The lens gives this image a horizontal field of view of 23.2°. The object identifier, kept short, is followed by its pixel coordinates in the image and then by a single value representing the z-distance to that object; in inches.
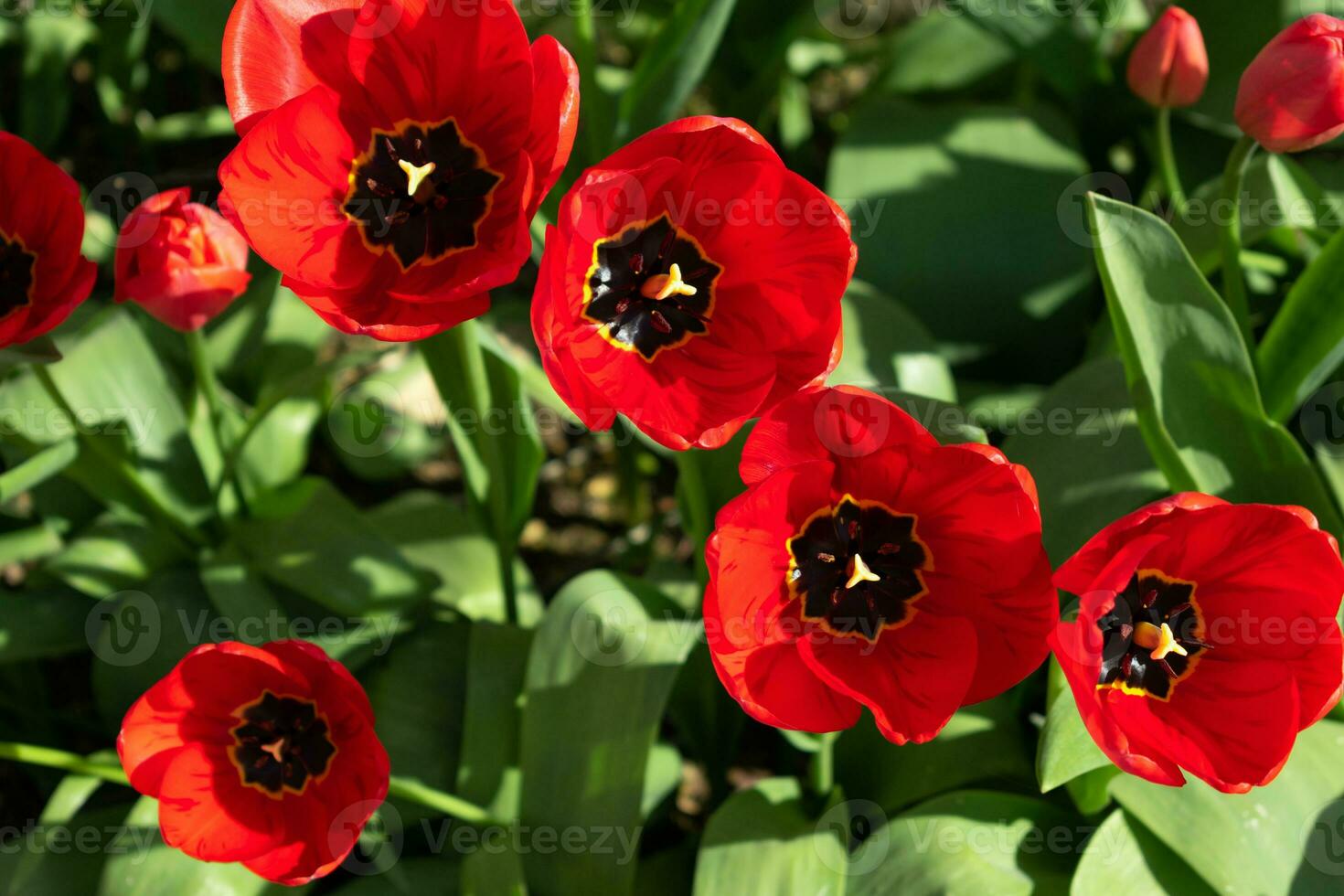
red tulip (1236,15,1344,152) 36.0
